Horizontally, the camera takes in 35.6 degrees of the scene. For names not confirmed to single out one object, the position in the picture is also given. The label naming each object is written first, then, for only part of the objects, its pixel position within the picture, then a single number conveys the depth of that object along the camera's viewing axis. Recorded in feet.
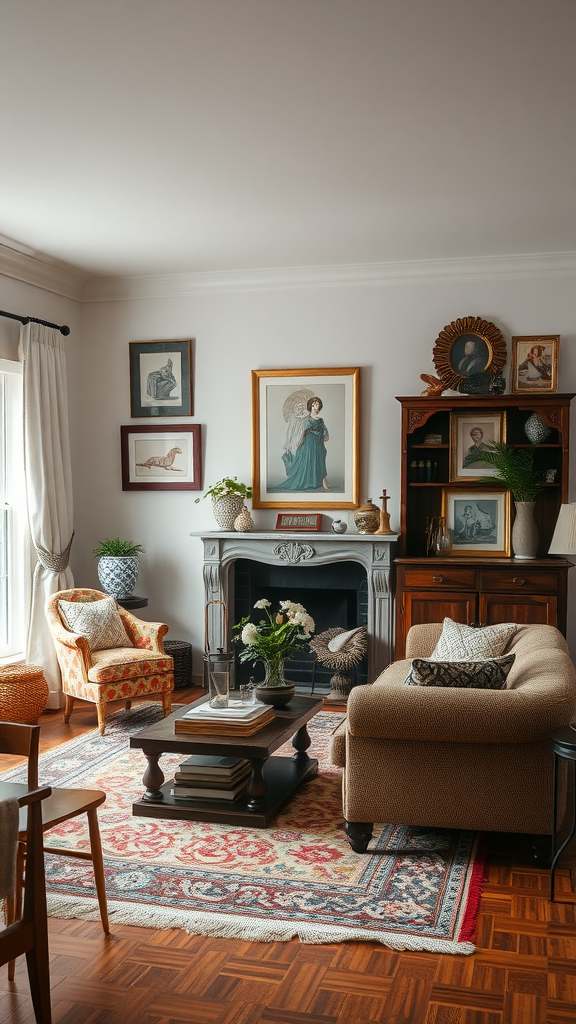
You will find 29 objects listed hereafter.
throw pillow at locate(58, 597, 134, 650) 19.99
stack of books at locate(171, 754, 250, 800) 13.69
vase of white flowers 15.16
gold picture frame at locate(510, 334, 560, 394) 21.13
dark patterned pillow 12.27
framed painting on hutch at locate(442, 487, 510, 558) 21.36
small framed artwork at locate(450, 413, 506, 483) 21.35
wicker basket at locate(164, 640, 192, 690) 22.77
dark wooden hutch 19.76
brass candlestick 21.34
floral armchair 18.62
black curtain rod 20.59
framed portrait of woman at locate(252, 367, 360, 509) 22.52
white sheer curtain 21.21
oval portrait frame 21.20
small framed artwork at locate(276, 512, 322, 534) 22.58
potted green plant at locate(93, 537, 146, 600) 22.29
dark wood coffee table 13.07
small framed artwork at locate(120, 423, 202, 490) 23.66
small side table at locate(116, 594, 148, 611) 22.19
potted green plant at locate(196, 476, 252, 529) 22.62
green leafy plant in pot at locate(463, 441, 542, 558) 20.51
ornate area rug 10.19
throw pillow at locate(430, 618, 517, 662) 15.26
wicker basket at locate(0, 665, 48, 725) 18.31
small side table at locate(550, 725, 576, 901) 10.43
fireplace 21.27
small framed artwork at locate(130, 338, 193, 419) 23.61
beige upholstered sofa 11.31
